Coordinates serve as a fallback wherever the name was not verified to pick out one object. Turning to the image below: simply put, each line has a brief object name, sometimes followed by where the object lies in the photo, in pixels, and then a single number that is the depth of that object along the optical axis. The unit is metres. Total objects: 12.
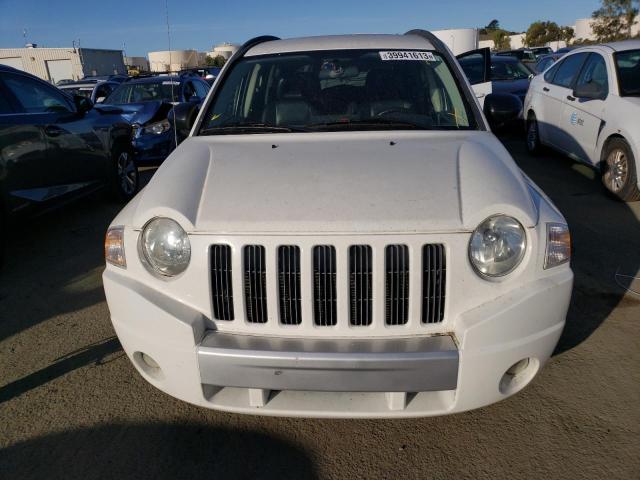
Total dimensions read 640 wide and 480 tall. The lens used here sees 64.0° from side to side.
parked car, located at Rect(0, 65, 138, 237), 4.56
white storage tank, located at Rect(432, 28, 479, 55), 16.81
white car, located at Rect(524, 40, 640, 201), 5.65
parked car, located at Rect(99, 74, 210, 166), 8.52
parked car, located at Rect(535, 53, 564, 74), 15.12
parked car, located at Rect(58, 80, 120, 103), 12.26
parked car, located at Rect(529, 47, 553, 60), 28.64
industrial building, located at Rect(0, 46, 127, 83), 47.25
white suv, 2.03
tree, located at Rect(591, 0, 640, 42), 42.06
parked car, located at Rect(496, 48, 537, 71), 21.23
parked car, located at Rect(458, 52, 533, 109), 10.59
